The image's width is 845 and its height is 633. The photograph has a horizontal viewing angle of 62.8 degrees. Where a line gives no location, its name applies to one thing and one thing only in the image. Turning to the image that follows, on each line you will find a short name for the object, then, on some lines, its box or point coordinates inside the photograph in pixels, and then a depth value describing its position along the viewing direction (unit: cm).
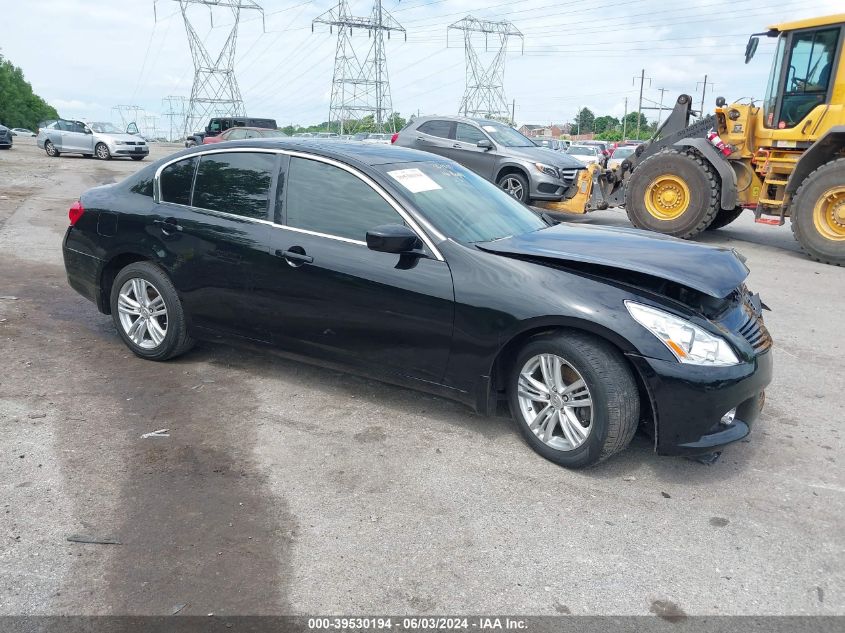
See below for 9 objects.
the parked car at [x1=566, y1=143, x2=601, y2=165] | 3000
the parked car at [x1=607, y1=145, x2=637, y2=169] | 2726
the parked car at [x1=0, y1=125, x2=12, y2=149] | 2998
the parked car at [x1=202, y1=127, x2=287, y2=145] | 2434
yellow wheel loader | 958
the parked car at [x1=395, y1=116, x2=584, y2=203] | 1255
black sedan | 339
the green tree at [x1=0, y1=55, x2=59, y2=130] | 8921
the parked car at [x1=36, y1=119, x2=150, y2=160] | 2639
